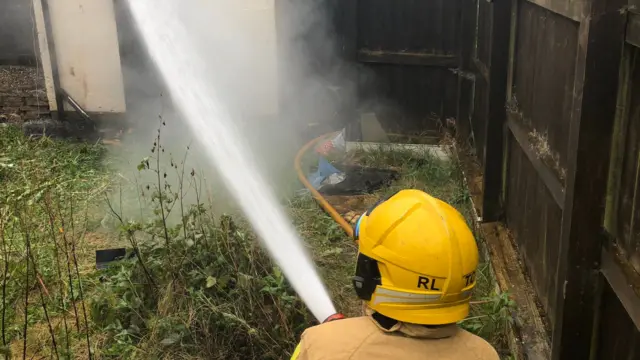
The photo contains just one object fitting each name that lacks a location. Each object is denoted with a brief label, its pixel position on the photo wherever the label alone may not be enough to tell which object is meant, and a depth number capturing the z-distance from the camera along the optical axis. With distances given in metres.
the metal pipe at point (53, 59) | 7.42
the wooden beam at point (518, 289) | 3.29
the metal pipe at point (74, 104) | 7.73
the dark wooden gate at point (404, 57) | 7.02
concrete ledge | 6.86
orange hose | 5.26
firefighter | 1.73
